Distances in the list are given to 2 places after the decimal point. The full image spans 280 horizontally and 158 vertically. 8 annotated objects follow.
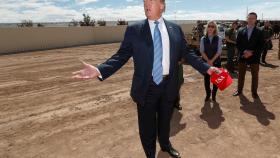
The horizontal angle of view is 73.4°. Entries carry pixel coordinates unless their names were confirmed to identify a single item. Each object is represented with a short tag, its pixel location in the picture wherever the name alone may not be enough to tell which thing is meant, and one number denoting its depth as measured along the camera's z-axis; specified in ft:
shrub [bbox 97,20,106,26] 78.14
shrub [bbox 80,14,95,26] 77.17
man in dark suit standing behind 14.13
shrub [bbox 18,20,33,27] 74.53
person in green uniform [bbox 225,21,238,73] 21.48
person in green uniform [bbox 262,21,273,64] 24.20
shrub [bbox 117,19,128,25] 75.12
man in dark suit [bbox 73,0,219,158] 6.85
